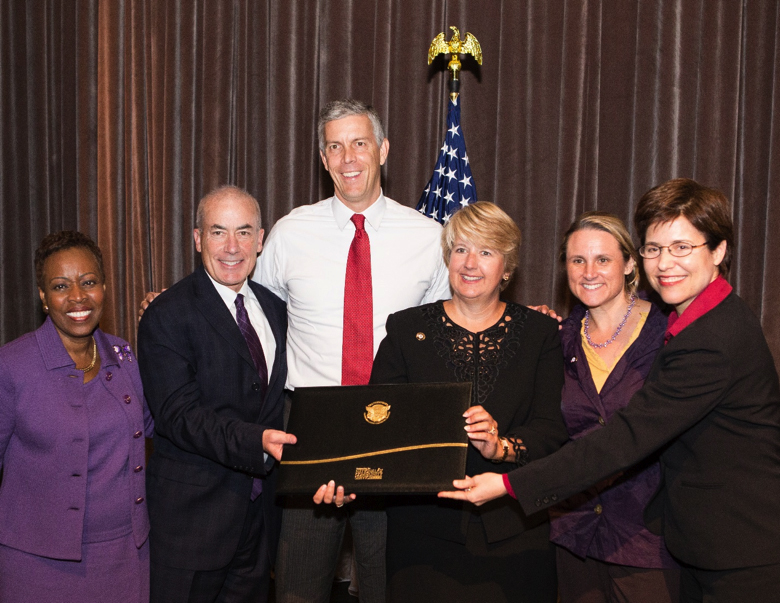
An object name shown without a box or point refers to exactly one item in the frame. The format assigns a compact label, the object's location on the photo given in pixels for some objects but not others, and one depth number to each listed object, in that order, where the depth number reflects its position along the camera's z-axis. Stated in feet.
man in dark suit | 7.47
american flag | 12.18
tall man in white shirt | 8.29
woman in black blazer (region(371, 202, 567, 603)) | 7.10
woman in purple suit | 7.22
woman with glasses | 6.00
